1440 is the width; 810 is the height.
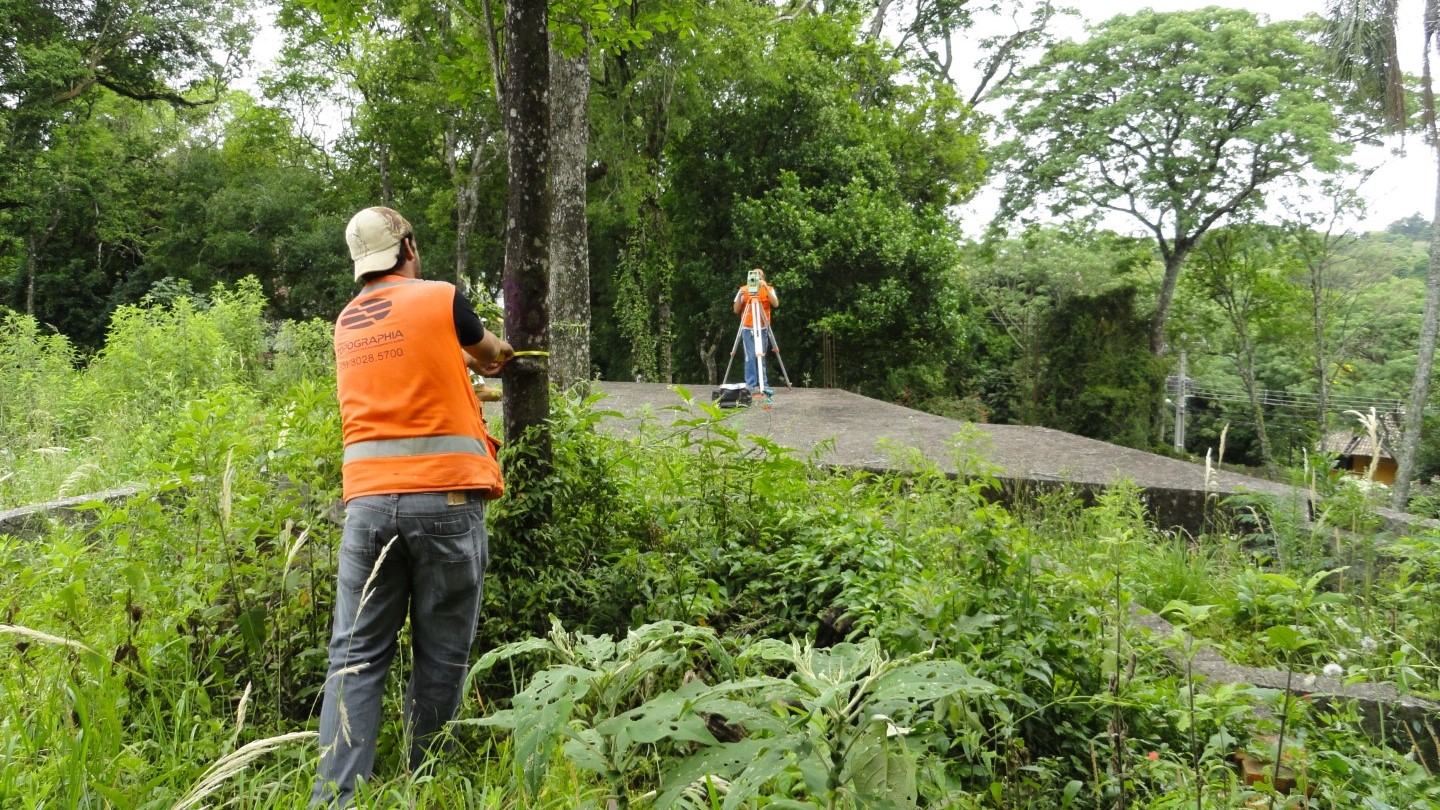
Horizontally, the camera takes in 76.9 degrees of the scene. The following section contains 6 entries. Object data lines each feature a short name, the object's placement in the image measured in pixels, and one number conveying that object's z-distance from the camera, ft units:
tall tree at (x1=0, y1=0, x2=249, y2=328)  73.61
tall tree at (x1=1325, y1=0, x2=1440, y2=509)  59.11
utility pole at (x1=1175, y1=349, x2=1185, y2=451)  100.37
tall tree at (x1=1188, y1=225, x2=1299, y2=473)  88.99
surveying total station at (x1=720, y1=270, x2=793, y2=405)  41.78
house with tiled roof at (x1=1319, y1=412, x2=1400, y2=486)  88.85
